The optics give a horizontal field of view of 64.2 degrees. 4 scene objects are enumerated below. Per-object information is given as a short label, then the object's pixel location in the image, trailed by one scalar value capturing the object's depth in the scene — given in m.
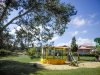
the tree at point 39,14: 6.84
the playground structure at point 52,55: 11.58
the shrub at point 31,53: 15.25
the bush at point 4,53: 21.26
